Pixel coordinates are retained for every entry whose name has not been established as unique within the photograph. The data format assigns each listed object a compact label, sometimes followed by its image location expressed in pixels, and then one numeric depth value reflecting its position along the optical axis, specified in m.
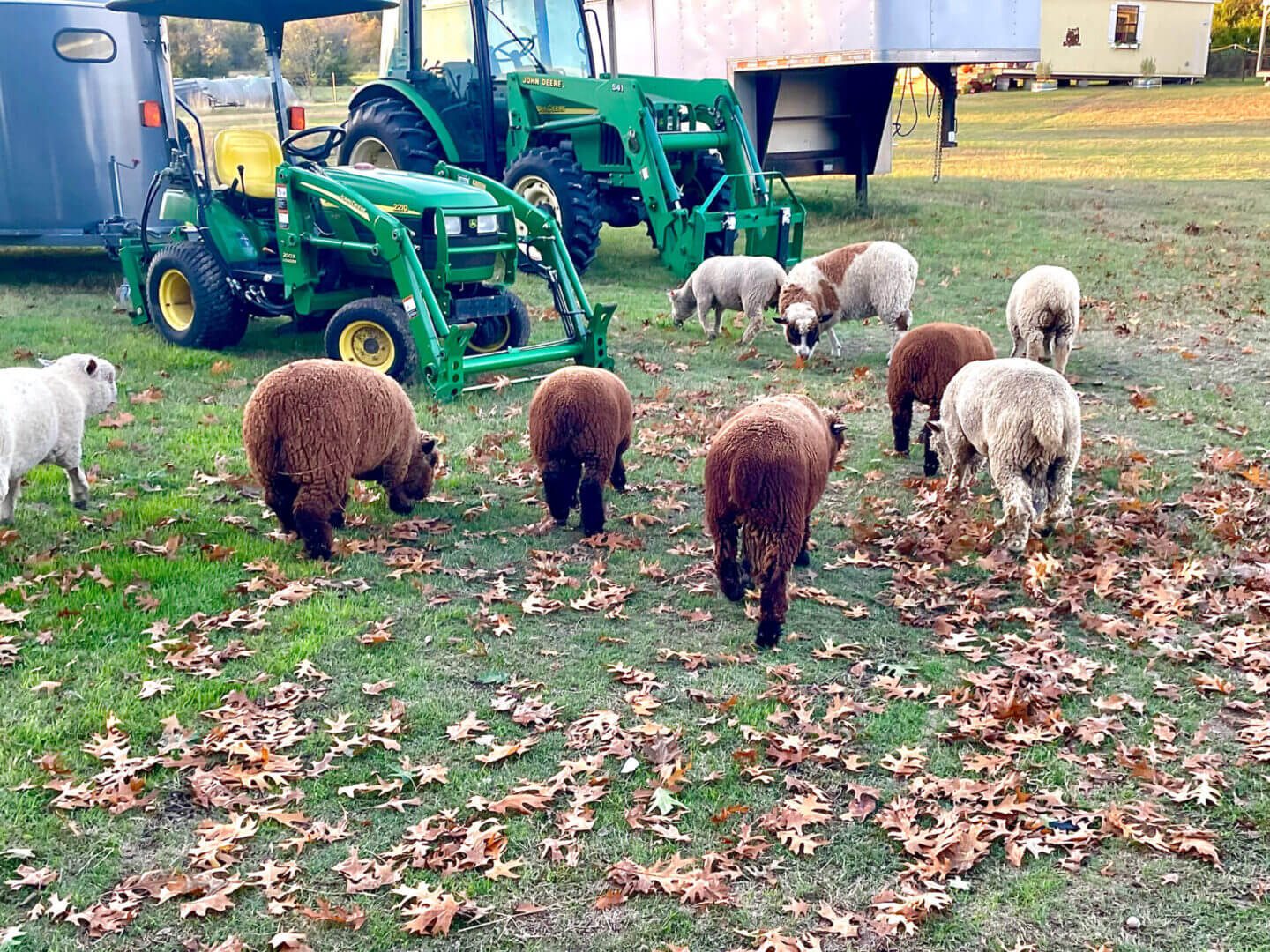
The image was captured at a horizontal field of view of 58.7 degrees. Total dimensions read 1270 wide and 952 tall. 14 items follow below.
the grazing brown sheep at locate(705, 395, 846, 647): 5.36
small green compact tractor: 9.41
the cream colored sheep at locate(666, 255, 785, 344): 12.07
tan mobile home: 48.50
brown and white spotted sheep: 11.11
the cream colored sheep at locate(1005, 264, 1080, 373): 9.52
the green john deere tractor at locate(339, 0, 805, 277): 14.34
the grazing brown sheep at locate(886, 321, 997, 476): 7.87
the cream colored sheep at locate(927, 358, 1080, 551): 6.26
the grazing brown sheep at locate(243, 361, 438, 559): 6.18
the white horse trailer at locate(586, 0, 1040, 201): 17.20
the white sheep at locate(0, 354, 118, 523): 6.38
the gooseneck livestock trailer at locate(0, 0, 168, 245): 13.38
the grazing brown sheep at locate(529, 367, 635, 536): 6.67
